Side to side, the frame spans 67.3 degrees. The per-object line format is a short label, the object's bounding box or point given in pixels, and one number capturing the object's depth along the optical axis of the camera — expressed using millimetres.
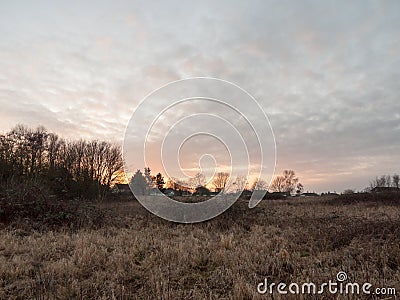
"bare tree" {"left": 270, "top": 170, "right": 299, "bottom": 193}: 88188
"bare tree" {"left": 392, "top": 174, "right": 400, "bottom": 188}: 82188
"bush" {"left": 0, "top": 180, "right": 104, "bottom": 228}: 12273
